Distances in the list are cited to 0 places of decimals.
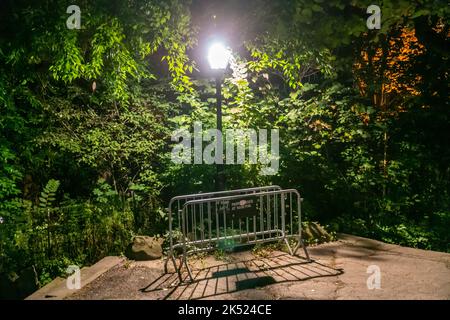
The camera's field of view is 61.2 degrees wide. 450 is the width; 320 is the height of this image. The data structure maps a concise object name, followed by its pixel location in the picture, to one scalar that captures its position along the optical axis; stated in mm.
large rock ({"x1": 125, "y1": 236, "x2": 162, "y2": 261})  6707
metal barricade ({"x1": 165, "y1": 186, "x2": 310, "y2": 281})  6066
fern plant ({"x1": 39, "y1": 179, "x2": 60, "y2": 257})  6793
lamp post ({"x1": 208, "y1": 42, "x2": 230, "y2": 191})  7348
